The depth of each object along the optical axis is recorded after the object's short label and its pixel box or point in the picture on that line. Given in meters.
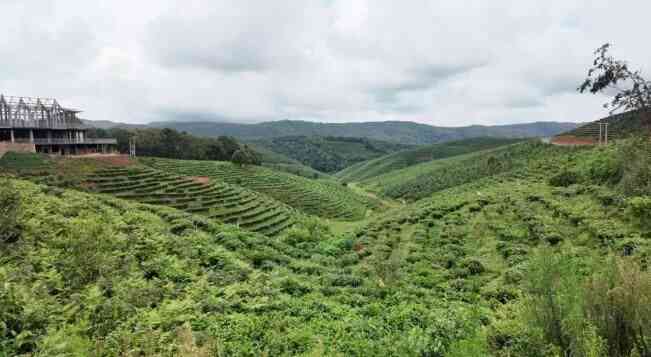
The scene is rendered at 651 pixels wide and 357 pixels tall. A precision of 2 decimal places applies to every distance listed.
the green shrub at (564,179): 29.05
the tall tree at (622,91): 28.92
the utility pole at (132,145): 71.87
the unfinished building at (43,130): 46.56
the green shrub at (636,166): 19.47
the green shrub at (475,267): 16.56
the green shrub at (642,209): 16.31
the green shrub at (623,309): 5.83
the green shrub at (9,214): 13.10
